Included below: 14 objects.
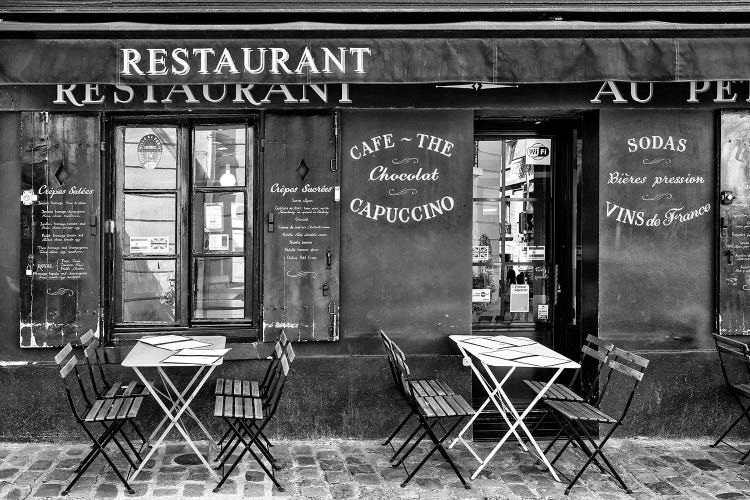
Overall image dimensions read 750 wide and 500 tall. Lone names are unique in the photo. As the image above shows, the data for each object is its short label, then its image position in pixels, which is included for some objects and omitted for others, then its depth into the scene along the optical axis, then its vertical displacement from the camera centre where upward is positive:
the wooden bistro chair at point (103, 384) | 5.50 -1.18
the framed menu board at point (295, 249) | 6.16 -0.04
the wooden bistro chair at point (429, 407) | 5.10 -1.23
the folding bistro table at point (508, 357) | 5.22 -0.87
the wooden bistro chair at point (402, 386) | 5.51 -1.19
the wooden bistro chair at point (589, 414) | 5.09 -1.27
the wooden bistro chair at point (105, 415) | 4.98 -1.24
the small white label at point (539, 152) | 7.01 +0.94
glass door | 6.94 +0.11
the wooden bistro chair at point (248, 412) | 5.05 -1.24
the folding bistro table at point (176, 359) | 5.09 -0.85
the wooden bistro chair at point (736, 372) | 5.77 -1.16
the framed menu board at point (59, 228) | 6.02 +0.15
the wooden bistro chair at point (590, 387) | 5.57 -1.18
